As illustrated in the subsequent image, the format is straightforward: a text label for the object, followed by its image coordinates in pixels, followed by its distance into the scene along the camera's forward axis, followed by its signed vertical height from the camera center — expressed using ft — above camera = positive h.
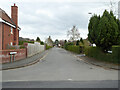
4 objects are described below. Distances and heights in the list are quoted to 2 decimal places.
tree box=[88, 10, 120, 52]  35.40 +4.53
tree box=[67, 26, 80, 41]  125.08 +12.72
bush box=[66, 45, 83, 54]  78.83 -4.00
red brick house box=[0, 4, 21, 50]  45.02 +6.77
